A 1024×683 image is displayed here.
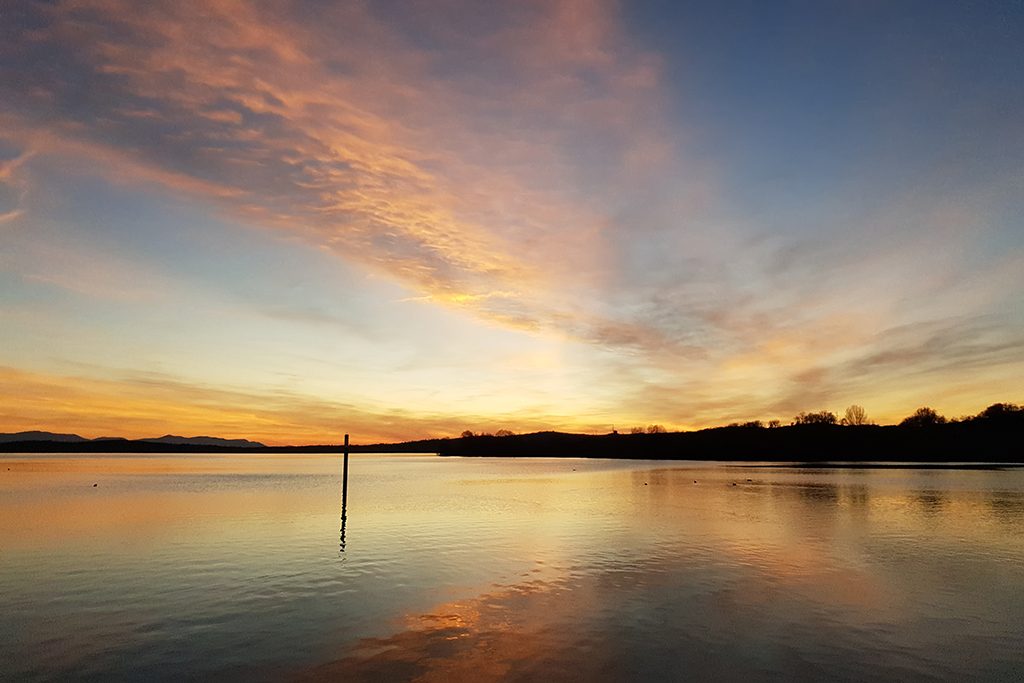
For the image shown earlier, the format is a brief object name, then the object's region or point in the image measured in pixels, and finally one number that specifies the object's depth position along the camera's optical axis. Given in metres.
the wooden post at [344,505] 34.61
